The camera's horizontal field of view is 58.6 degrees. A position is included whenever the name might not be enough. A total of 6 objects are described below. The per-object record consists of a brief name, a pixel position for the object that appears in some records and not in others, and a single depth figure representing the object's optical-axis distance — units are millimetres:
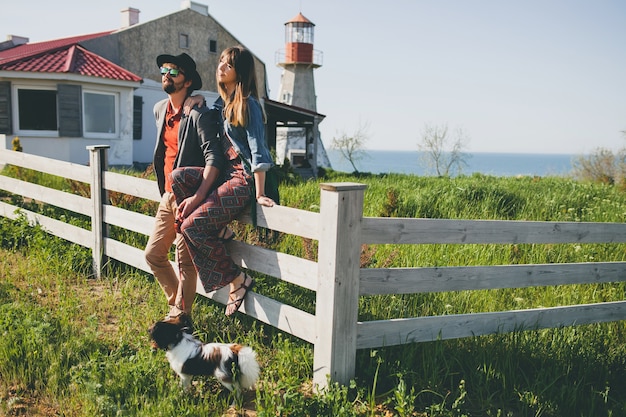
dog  3477
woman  3829
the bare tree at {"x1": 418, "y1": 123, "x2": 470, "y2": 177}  50906
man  4000
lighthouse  40628
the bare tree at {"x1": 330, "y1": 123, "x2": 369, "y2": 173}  49562
